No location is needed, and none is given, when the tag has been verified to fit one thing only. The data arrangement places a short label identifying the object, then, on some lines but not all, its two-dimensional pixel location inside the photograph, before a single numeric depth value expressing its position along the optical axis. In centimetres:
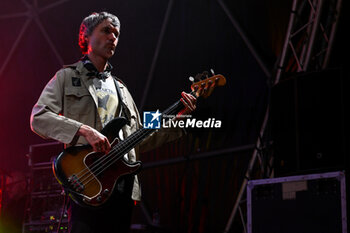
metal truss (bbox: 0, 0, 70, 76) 816
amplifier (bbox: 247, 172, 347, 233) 346
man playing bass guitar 239
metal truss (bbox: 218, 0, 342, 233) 495
